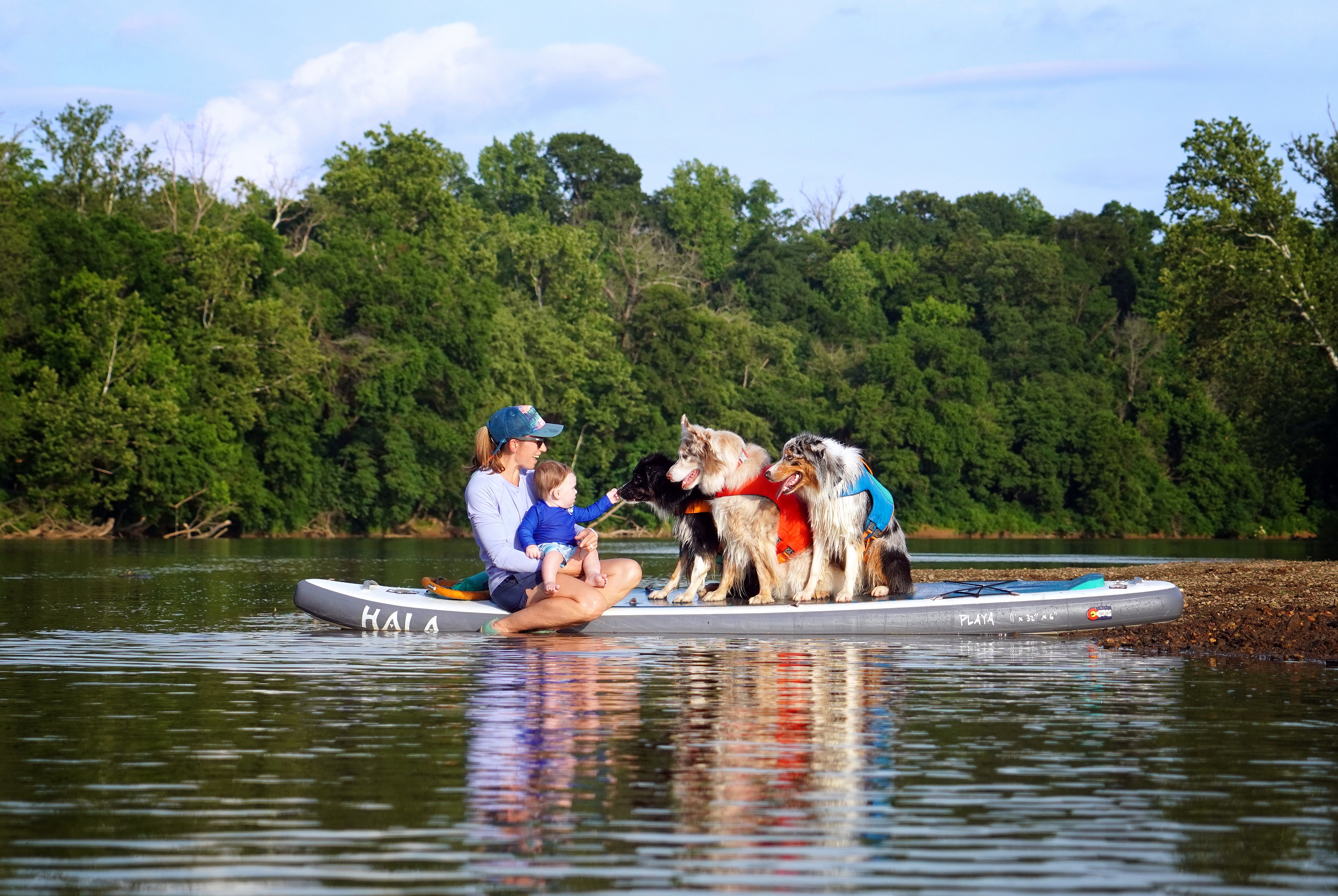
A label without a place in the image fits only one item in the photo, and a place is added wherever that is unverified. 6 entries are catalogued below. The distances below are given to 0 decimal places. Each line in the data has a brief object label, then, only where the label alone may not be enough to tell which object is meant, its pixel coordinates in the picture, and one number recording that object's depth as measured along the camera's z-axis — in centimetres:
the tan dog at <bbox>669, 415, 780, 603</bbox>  1438
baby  1275
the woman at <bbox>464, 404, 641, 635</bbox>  1291
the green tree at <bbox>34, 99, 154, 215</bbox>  5772
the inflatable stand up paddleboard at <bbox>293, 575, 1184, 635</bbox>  1385
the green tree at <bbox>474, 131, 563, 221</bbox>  9169
